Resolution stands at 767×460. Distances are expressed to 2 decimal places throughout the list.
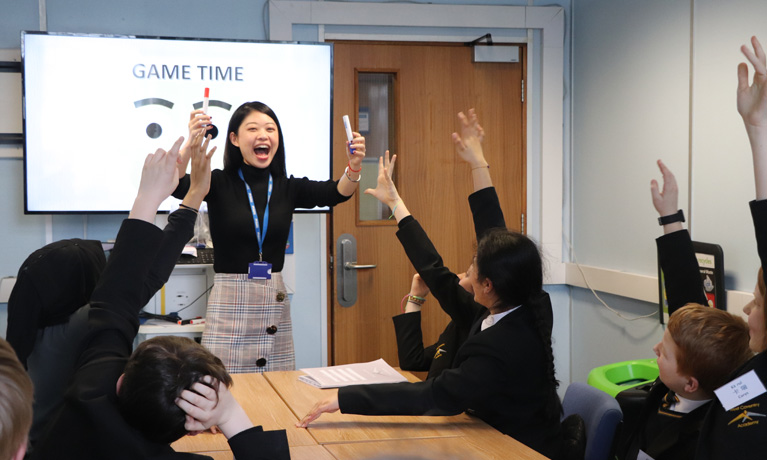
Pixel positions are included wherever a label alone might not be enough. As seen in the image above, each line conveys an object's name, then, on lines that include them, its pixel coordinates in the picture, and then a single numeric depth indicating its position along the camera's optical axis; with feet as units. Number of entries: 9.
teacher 9.30
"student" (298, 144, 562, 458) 6.23
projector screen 11.46
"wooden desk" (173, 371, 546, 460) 5.77
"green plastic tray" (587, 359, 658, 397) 10.39
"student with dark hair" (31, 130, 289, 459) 4.40
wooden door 13.34
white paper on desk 7.73
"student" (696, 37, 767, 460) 4.84
